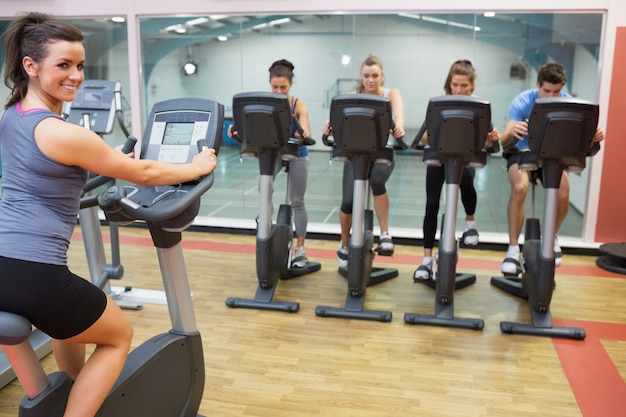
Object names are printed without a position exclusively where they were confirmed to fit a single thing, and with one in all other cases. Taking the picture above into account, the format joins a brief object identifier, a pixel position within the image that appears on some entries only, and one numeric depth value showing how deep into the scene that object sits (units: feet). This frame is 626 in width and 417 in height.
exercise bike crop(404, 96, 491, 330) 11.04
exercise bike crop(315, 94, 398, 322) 11.45
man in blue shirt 12.50
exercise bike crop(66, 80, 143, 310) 12.38
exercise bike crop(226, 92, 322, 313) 11.99
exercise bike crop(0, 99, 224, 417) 6.25
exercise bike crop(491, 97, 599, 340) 10.64
